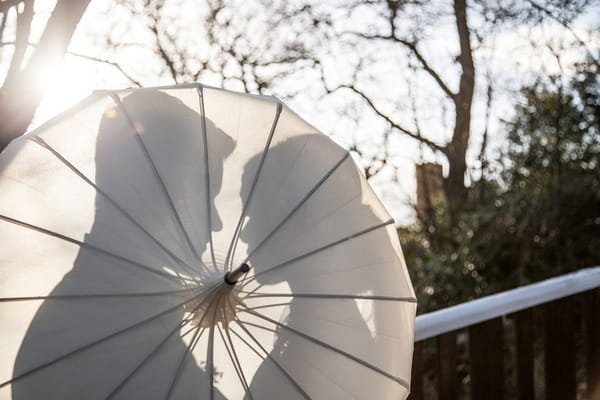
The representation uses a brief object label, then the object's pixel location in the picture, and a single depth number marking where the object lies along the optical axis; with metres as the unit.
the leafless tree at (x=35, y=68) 2.51
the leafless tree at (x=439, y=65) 6.89
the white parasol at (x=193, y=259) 1.36
